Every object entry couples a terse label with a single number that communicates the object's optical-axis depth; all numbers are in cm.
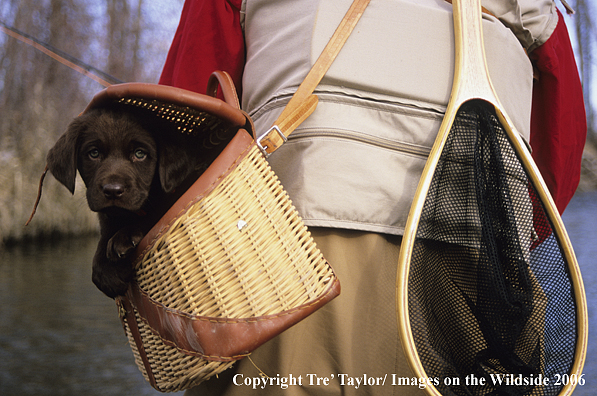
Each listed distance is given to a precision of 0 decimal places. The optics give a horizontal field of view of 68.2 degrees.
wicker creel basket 101
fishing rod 135
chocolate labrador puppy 136
